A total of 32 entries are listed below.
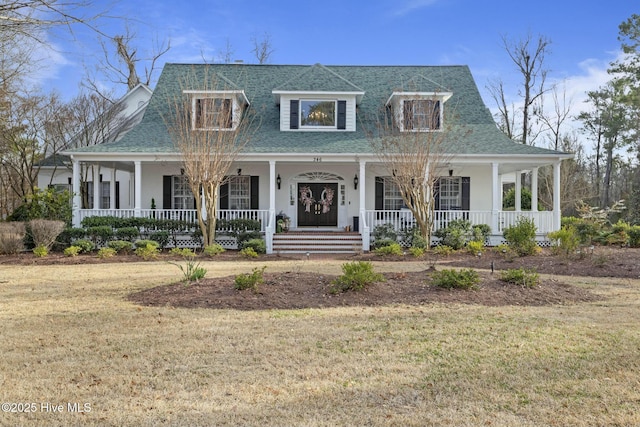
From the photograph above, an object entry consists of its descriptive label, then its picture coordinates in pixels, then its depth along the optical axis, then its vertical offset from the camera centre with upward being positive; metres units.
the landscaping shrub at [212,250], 14.32 -1.22
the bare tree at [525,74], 29.05 +8.37
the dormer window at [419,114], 14.79 +3.04
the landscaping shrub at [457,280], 7.85 -1.18
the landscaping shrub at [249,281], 7.63 -1.16
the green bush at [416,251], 13.96 -1.25
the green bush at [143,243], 14.59 -1.03
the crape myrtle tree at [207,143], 14.48 +2.09
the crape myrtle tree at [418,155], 13.90 +1.66
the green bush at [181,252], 13.50 -1.27
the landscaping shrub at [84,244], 14.70 -1.06
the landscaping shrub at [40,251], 13.68 -1.19
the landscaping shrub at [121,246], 14.67 -1.12
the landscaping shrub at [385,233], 15.80 -0.79
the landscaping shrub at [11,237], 13.86 -0.79
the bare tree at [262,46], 33.50 +11.59
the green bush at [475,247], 14.37 -1.18
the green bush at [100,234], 15.20 -0.77
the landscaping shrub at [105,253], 13.83 -1.25
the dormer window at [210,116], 14.57 +2.99
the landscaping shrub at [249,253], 14.12 -1.30
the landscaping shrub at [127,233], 15.33 -0.75
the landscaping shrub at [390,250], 14.05 -1.21
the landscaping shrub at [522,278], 8.20 -1.20
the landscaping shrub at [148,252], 13.75 -1.24
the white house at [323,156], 16.25 +1.83
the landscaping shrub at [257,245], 15.01 -1.13
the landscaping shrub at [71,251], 13.95 -1.20
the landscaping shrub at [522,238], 12.71 -0.79
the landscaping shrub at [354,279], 7.68 -1.13
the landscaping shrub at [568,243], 11.84 -0.85
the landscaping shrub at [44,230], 14.16 -0.61
